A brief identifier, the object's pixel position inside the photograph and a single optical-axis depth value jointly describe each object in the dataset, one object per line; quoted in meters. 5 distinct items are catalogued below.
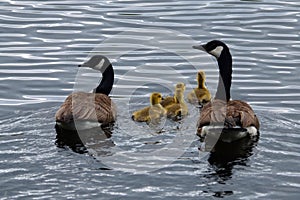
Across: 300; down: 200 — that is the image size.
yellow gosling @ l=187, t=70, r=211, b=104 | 15.68
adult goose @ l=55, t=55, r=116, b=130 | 13.62
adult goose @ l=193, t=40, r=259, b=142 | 13.01
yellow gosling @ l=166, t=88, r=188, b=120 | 14.75
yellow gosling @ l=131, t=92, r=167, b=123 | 14.46
